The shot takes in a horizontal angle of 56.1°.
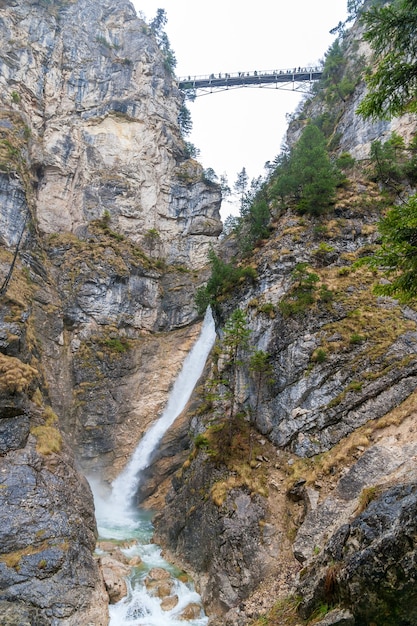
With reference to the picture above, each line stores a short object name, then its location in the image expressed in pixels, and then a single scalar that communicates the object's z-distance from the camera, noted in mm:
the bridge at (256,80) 62906
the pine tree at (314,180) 27344
